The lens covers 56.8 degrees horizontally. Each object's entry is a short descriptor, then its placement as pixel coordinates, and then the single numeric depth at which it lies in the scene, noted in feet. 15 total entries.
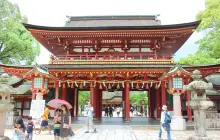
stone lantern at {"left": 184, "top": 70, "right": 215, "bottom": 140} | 30.90
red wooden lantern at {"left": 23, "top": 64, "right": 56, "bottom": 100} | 55.64
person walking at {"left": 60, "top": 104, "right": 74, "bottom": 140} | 26.11
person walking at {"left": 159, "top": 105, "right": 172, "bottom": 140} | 34.24
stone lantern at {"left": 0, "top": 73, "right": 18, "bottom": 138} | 28.25
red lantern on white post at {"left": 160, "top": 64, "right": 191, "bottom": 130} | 51.92
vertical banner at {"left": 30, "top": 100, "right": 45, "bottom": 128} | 46.47
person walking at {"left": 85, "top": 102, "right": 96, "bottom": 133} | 44.62
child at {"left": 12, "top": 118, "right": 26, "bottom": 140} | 26.40
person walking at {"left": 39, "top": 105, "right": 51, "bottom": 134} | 45.46
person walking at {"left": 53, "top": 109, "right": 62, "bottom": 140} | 27.09
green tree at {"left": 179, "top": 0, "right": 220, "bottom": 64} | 76.28
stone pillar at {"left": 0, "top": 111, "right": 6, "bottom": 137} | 28.14
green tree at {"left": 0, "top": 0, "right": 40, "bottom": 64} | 97.50
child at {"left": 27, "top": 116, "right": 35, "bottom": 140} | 29.85
